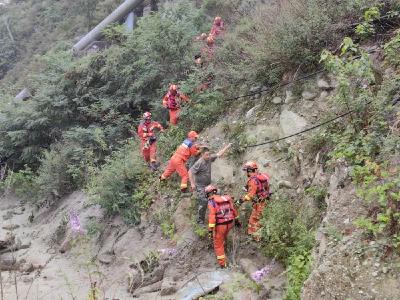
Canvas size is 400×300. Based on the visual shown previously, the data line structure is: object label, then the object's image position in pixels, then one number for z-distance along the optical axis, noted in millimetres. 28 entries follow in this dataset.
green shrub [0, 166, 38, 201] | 16094
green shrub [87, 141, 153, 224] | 11906
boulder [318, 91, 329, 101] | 10523
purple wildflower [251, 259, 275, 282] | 6360
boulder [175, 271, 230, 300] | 8195
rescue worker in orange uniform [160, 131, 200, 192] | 10984
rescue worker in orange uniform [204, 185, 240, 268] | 8883
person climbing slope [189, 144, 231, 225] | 10047
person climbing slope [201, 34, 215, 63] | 14203
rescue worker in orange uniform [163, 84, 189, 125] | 13269
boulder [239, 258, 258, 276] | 8531
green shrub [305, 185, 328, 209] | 8336
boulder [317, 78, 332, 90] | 10602
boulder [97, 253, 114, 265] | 11259
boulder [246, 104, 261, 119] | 11664
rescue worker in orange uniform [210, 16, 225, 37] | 15516
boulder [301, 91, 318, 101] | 10742
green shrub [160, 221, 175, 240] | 10641
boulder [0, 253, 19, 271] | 11233
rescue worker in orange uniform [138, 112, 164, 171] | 12547
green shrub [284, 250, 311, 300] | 6887
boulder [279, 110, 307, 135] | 10367
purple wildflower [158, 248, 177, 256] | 9969
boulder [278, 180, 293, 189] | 9484
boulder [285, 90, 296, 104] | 11035
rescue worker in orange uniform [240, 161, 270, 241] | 9031
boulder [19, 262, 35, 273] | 11344
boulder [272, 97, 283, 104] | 11295
